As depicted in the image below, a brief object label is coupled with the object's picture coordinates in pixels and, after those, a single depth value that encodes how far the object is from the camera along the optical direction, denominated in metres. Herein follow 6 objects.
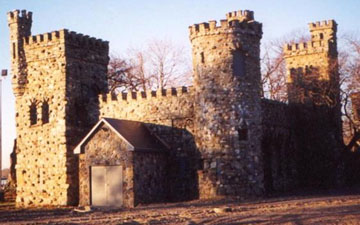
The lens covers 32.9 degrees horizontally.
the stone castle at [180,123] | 30.86
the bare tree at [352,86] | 35.94
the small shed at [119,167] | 29.75
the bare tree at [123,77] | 55.88
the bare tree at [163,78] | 56.31
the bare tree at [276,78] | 51.87
